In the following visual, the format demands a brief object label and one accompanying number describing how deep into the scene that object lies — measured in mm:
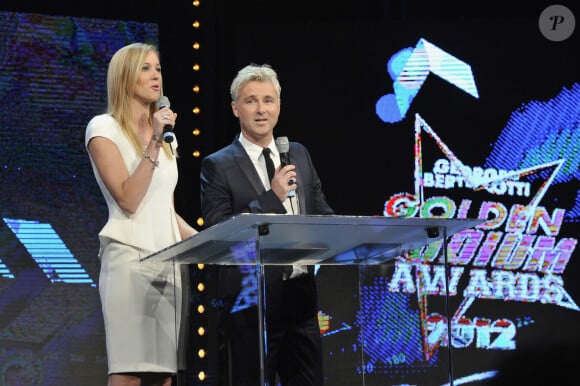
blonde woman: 5012
